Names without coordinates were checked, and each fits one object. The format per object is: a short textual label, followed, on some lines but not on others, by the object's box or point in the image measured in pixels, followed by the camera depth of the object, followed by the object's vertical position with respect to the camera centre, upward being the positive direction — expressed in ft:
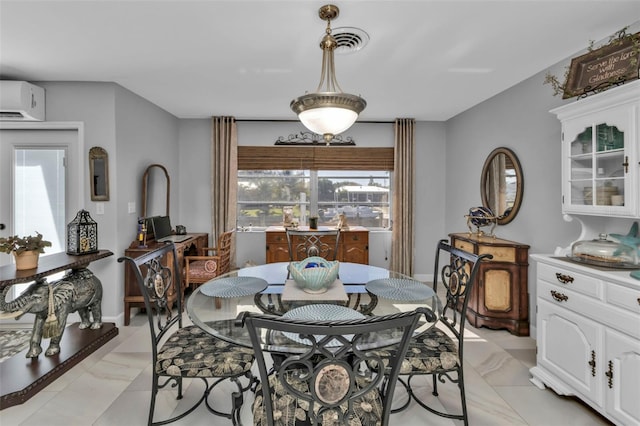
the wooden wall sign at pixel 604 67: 6.11 +3.08
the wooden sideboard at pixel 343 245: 14.52 -1.60
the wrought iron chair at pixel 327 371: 3.10 -1.84
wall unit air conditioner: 9.42 +3.40
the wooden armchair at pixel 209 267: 11.68 -2.16
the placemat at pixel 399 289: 6.18 -1.64
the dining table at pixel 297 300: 4.83 -1.68
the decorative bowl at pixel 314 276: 5.98 -1.27
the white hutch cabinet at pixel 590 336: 5.30 -2.41
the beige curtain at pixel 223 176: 15.17 +1.73
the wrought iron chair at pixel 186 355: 5.13 -2.51
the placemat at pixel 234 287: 6.29 -1.63
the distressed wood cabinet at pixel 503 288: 9.84 -2.47
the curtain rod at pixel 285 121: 15.48 +4.58
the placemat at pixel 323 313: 4.82 -1.63
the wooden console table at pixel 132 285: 10.69 -2.59
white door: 10.62 +1.04
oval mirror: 10.67 +1.02
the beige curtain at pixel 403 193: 15.53 +0.93
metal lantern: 9.12 -0.73
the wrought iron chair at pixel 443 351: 5.24 -2.47
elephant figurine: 7.31 -2.27
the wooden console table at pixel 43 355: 6.68 -3.69
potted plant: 7.58 -0.96
